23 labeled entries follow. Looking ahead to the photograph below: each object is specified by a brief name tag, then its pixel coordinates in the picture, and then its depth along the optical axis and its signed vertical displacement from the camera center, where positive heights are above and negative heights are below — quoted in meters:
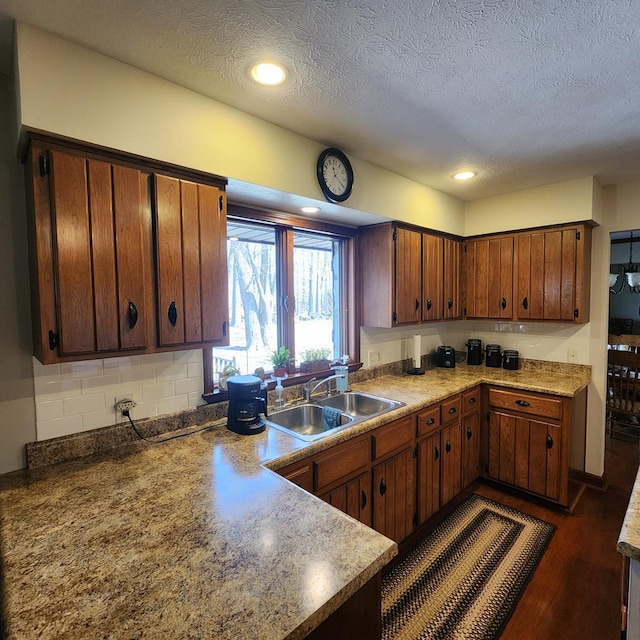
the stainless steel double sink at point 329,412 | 2.16 -0.69
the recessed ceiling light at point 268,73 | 1.42 +0.93
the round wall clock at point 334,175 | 2.08 +0.76
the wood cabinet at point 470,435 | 2.84 -1.08
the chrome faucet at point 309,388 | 2.40 -0.57
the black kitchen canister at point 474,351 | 3.53 -0.49
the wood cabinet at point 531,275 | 2.87 +0.22
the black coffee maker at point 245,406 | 1.84 -0.52
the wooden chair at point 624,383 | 3.61 -0.85
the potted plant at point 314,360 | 2.54 -0.41
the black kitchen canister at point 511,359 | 3.32 -0.54
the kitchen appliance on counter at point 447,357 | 3.44 -0.53
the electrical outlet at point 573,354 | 3.11 -0.47
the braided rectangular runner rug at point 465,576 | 1.77 -1.57
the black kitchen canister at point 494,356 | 3.44 -0.53
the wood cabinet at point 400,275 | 2.74 +0.21
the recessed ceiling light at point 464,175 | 2.66 +0.94
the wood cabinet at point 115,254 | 1.28 +0.20
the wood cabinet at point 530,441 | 2.63 -1.08
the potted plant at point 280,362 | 2.39 -0.39
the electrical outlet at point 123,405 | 1.67 -0.46
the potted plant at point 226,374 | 2.07 -0.41
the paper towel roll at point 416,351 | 3.19 -0.43
